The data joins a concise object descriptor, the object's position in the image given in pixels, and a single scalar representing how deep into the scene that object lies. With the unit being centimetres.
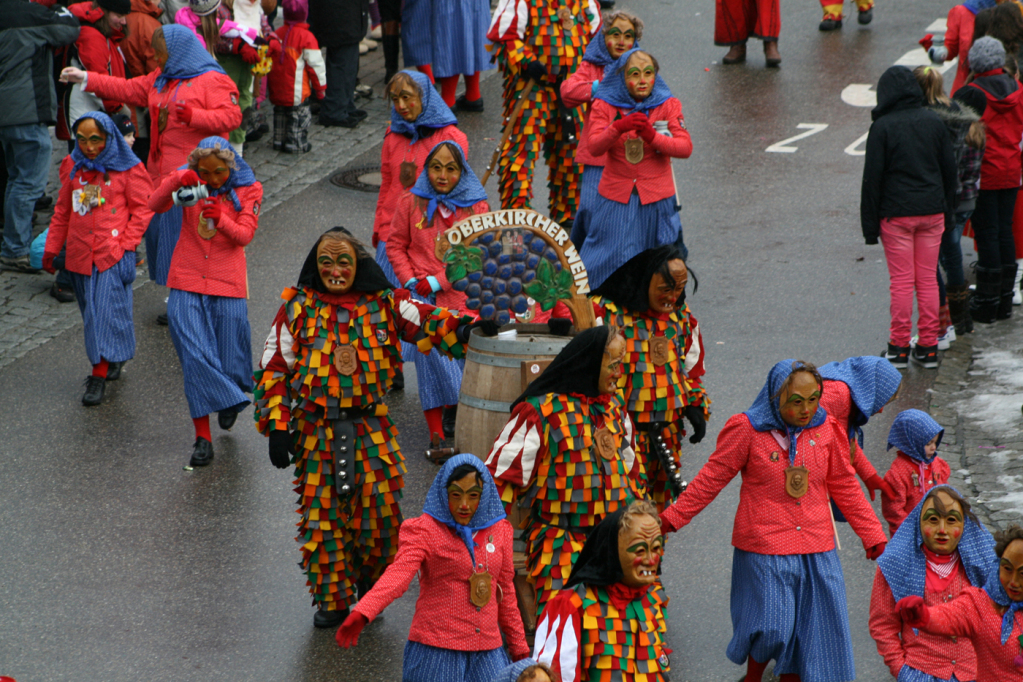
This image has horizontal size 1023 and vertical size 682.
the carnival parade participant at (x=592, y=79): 1995
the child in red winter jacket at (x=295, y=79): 2687
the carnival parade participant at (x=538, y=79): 2236
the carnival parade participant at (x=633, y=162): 1828
